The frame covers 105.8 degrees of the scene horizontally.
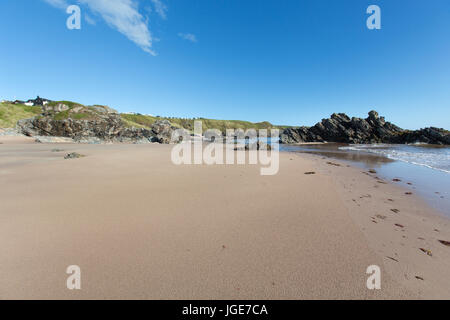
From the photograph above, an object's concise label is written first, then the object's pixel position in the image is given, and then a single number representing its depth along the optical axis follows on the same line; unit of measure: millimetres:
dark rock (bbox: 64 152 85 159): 10326
